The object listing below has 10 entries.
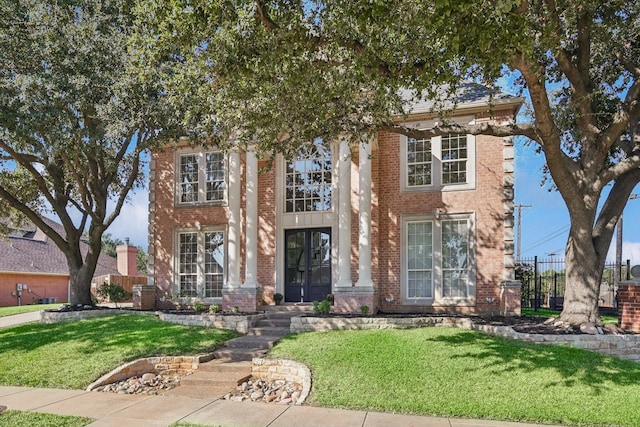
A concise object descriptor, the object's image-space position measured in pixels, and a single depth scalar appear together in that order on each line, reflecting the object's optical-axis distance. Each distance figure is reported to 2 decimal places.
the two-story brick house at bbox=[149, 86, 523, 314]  12.61
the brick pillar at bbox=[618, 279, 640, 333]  9.79
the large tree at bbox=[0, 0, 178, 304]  11.15
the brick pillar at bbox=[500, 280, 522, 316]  12.00
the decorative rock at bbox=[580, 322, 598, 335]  9.03
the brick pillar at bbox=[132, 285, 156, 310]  15.06
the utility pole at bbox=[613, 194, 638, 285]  18.62
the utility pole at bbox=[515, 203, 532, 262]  29.80
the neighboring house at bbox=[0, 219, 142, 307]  26.02
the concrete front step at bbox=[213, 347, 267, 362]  9.21
